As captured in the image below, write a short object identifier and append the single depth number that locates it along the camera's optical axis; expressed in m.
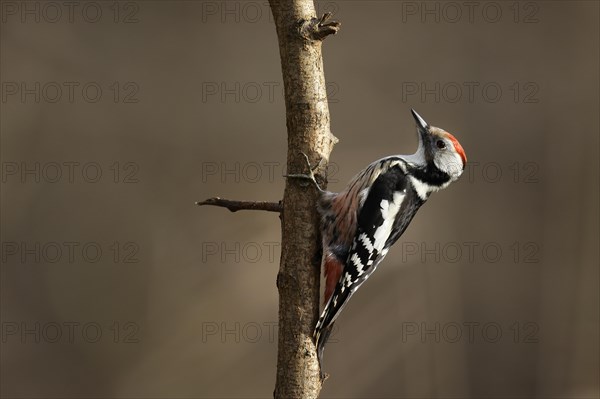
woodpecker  4.36
